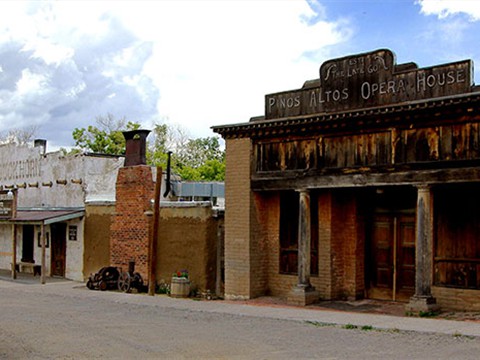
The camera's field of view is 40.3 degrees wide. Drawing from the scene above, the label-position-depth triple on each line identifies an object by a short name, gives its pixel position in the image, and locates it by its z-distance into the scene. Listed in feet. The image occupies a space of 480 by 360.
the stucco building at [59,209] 75.87
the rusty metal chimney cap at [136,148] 73.26
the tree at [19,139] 199.93
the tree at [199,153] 186.80
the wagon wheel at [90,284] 69.77
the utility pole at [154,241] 64.08
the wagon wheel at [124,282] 66.80
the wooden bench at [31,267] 85.51
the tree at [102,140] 161.27
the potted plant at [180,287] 61.87
